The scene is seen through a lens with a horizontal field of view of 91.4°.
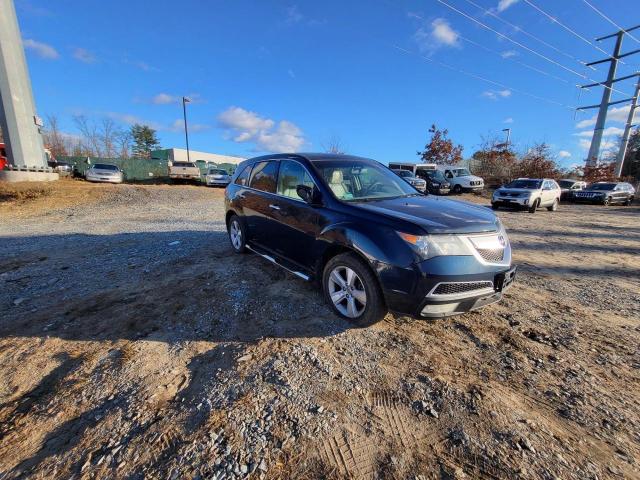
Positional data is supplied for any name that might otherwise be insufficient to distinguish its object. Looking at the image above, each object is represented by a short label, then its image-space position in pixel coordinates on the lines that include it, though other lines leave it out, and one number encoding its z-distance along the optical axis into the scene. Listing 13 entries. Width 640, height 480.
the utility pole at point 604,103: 30.50
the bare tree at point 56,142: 47.78
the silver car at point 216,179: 21.27
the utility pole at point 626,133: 29.53
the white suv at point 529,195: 13.77
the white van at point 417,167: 25.53
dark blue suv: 2.56
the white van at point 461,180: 23.80
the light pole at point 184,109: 34.56
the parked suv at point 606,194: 19.86
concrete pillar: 15.00
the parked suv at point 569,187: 21.32
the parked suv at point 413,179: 20.88
